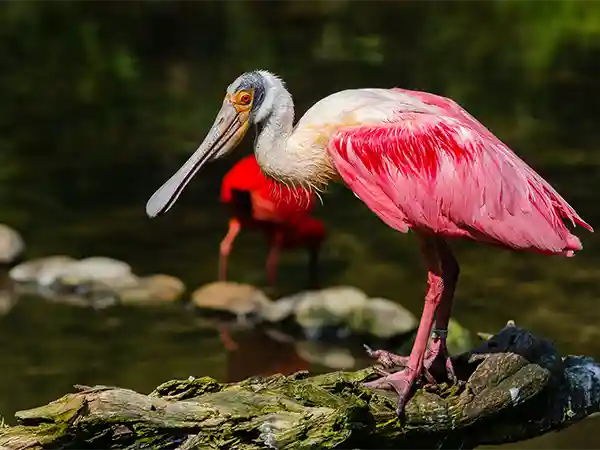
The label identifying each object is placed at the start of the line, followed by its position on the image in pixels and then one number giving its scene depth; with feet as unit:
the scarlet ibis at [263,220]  50.55
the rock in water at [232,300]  47.26
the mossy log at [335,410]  22.09
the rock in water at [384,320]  44.62
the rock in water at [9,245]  51.60
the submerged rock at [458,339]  41.65
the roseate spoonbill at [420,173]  26.08
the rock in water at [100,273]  49.03
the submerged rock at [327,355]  43.42
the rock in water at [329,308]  45.65
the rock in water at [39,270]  49.57
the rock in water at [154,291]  48.44
